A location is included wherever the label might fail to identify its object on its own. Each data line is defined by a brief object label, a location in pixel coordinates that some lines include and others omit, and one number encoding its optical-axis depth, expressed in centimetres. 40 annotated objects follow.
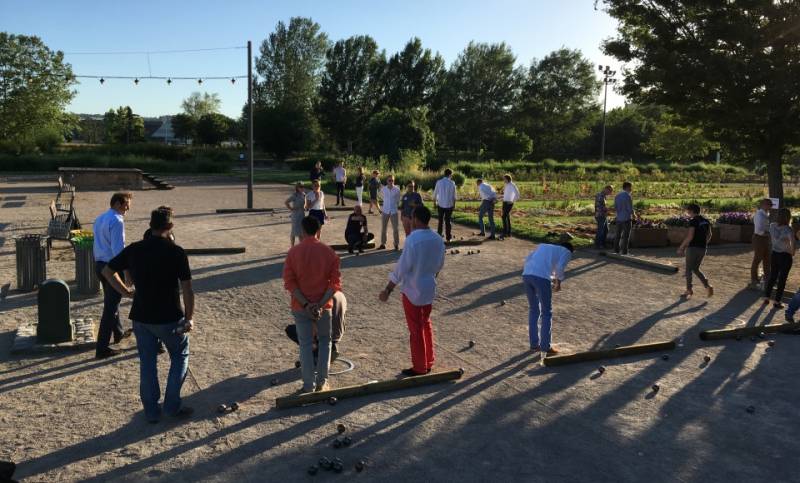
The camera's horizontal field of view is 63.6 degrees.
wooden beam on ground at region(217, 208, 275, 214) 2316
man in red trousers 658
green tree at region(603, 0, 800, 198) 2011
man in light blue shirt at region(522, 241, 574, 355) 761
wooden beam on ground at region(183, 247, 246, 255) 1427
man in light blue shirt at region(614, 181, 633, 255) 1504
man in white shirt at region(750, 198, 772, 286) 1150
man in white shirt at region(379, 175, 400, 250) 1518
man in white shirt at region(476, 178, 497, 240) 1745
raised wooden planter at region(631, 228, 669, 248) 1688
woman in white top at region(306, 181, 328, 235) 1407
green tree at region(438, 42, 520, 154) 8450
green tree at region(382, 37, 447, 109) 8231
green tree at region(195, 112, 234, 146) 8250
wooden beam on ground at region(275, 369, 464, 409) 611
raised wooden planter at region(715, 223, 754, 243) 1766
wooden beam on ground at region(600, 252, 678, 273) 1344
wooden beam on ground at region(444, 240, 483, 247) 1622
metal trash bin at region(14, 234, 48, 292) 1067
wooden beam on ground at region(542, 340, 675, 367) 743
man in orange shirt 598
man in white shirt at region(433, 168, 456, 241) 1641
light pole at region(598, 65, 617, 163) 6984
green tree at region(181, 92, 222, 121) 10631
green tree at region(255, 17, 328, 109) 8319
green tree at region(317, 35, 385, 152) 8038
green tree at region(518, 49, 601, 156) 8569
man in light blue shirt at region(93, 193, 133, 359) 750
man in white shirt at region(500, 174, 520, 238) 1717
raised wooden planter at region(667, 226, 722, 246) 1708
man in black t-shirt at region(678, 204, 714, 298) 1095
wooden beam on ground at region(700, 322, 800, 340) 853
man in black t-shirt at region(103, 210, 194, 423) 553
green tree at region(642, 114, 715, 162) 3744
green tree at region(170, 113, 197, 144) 8912
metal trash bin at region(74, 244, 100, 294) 1035
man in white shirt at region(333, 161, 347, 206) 2569
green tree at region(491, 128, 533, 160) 7038
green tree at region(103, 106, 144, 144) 9192
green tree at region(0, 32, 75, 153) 5597
